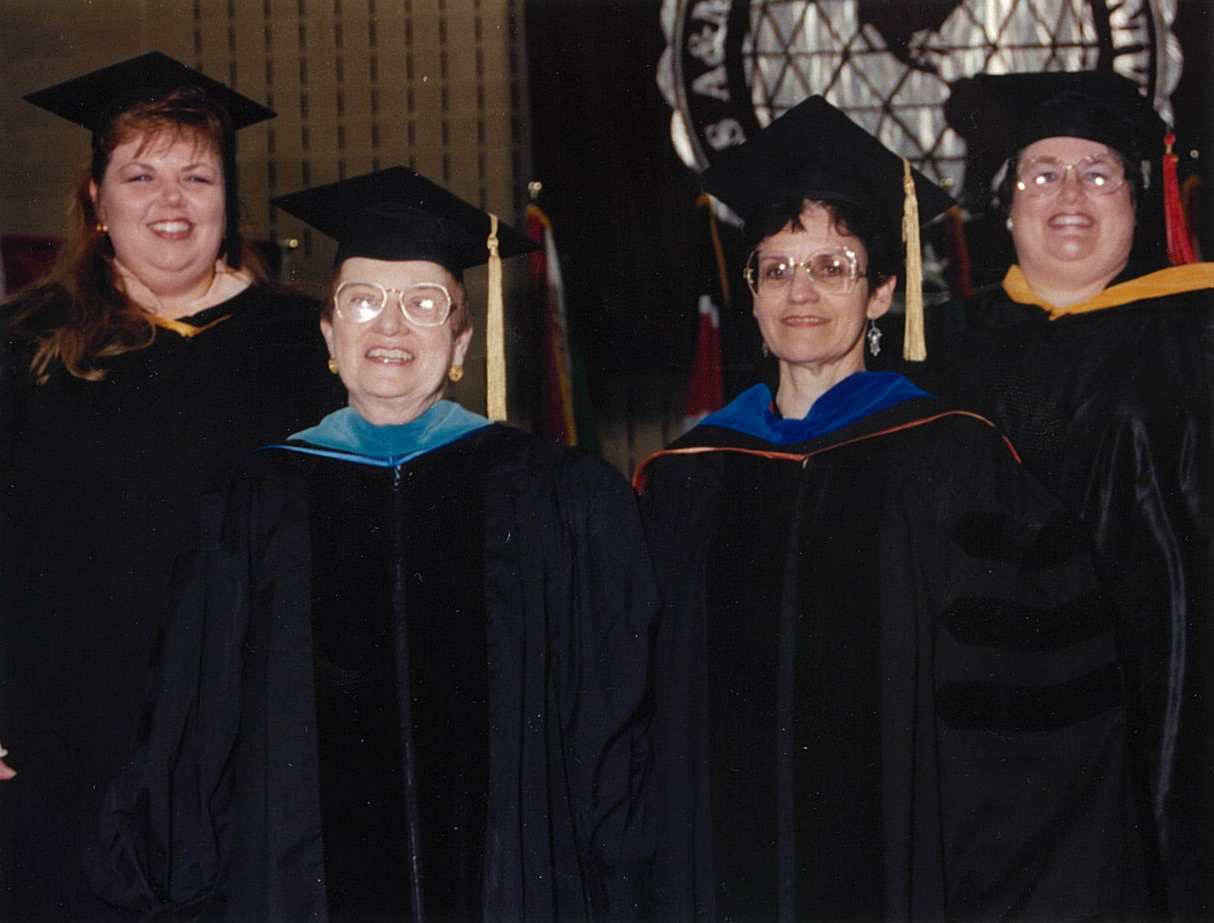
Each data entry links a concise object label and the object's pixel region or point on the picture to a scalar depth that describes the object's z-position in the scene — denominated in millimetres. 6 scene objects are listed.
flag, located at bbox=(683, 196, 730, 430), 2803
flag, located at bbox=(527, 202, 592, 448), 2850
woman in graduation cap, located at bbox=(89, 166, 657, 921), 2338
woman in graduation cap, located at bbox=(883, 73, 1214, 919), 2658
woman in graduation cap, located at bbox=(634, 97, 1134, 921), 2385
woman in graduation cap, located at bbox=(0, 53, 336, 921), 2648
